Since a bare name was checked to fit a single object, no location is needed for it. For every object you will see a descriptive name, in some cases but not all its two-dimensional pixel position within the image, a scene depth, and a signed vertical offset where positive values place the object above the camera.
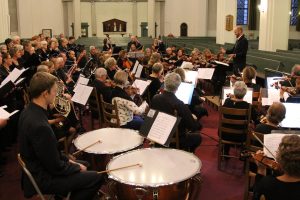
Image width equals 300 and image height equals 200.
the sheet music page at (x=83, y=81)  6.55 -0.65
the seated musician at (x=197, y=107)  6.98 -1.20
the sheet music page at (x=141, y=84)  6.43 -0.71
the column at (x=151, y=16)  23.67 +1.69
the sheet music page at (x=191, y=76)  7.59 -0.66
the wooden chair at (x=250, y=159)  3.69 -1.14
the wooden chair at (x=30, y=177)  3.02 -1.07
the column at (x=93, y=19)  25.11 +1.62
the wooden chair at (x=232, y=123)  5.04 -1.09
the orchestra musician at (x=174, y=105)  4.63 -0.76
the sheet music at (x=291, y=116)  4.45 -0.86
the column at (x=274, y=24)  11.72 +0.60
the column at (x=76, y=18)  23.31 +1.56
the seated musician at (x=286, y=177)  2.58 -0.94
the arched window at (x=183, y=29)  24.25 +0.89
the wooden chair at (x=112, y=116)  5.16 -1.01
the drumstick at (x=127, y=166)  3.27 -1.08
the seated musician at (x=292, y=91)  4.93 -0.67
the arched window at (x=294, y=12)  20.64 +1.67
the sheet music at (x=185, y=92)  5.86 -0.76
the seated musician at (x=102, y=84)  6.12 -0.69
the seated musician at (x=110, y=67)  7.71 -0.49
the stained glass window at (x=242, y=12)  23.70 +1.93
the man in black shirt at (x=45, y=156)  3.12 -0.94
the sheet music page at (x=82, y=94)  5.74 -0.77
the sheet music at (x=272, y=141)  3.24 -0.85
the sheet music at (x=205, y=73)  7.94 -0.63
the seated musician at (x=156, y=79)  6.93 -0.67
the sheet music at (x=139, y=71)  8.57 -0.63
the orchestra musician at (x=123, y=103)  5.33 -0.84
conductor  9.20 -0.22
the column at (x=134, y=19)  25.31 +1.63
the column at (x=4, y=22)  13.45 +0.76
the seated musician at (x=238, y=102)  5.14 -0.81
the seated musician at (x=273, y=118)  4.03 -0.80
